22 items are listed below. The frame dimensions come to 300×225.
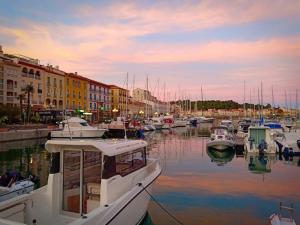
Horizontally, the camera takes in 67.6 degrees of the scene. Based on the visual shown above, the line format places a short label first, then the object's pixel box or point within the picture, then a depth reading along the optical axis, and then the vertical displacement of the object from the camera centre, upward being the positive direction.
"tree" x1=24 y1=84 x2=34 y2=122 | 41.55 +4.87
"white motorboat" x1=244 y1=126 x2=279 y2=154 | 22.25 -2.68
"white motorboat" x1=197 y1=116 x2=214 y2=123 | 88.88 -1.99
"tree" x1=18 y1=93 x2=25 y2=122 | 41.36 +2.93
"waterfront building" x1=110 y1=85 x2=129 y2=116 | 80.73 +6.23
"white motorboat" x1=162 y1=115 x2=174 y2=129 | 60.72 -1.99
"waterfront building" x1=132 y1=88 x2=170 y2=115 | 107.73 +6.41
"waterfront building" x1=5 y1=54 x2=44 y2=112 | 45.93 +7.95
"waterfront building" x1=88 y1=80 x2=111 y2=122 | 68.87 +4.69
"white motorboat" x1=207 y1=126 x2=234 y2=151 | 24.36 -2.94
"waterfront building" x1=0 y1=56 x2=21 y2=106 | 41.40 +6.43
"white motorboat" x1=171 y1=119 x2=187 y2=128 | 66.48 -2.45
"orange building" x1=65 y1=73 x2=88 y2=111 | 59.23 +6.66
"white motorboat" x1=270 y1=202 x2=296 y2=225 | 7.57 -3.65
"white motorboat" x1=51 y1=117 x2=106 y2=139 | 32.94 -2.34
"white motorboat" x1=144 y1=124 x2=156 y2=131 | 49.28 -2.81
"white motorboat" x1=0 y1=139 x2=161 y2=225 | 6.43 -2.25
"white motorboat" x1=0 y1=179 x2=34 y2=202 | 8.33 -3.06
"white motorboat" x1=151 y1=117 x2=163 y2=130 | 57.22 -2.05
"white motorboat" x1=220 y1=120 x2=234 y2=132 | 56.82 -2.02
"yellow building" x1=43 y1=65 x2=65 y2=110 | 51.93 +6.64
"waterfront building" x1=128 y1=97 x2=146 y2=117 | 86.85 +3.33
